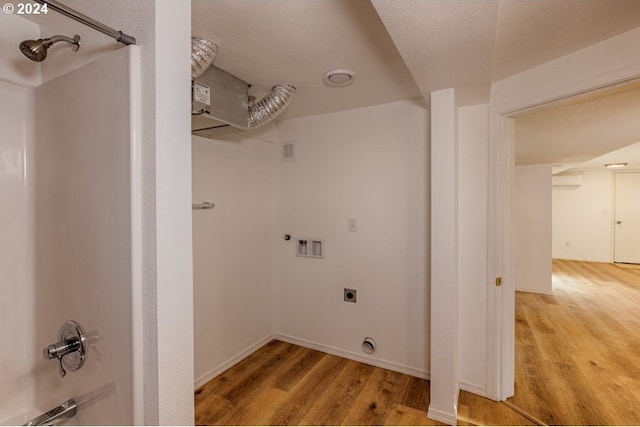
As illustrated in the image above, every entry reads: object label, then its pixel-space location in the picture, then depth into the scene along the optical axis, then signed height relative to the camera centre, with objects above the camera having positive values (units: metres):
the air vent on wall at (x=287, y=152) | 2.80 +0.59
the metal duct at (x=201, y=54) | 1.46 +0.82
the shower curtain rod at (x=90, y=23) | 0.78 +0.53
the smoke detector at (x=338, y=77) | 1.82 +0.89
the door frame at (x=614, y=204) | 6.12 +0.17
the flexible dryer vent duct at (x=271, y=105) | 2.04 +0.78
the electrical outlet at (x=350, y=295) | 2.52 -0.73
